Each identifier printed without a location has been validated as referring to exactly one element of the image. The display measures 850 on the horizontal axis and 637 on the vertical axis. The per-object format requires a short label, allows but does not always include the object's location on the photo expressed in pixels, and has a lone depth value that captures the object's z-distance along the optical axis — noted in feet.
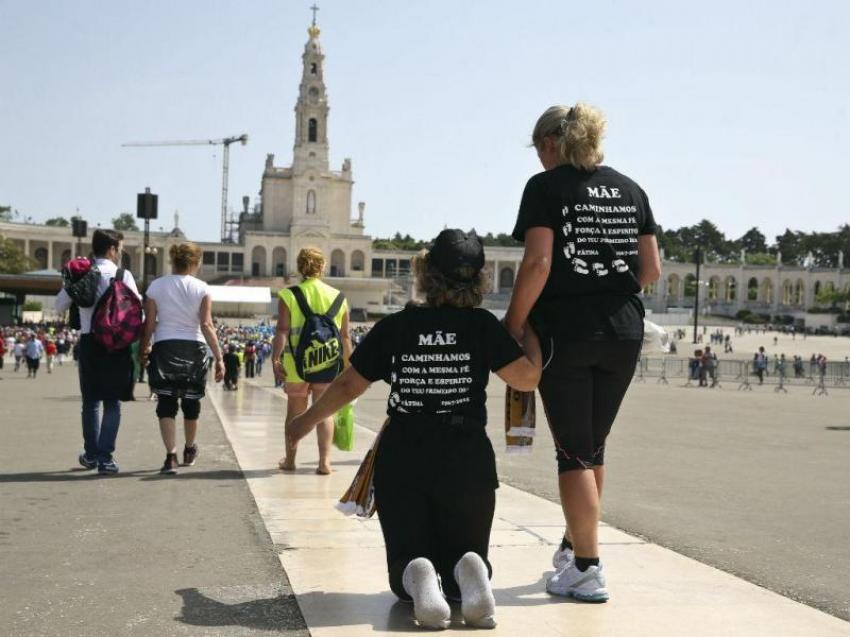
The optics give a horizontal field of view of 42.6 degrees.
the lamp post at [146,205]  102.94
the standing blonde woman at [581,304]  13.51
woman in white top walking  24.61
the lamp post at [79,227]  154.81
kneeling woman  12.95
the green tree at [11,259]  342.85
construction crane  584.81
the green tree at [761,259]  622.13
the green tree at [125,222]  611.22
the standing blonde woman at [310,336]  24.82
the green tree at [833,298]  465.06
